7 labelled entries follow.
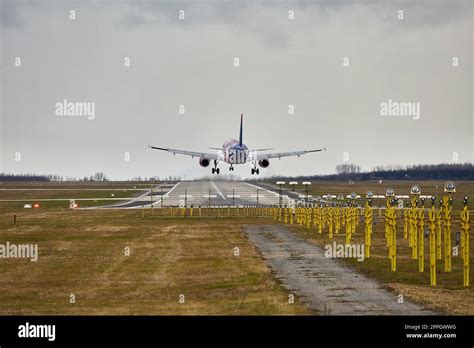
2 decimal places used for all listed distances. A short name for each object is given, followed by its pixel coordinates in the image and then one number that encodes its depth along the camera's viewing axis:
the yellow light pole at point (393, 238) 48.73
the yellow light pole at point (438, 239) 47.66
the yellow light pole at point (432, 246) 42.66
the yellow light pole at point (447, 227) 46.16
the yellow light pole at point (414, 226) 51.59
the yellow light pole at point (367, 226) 57.56
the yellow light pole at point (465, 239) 42.44
